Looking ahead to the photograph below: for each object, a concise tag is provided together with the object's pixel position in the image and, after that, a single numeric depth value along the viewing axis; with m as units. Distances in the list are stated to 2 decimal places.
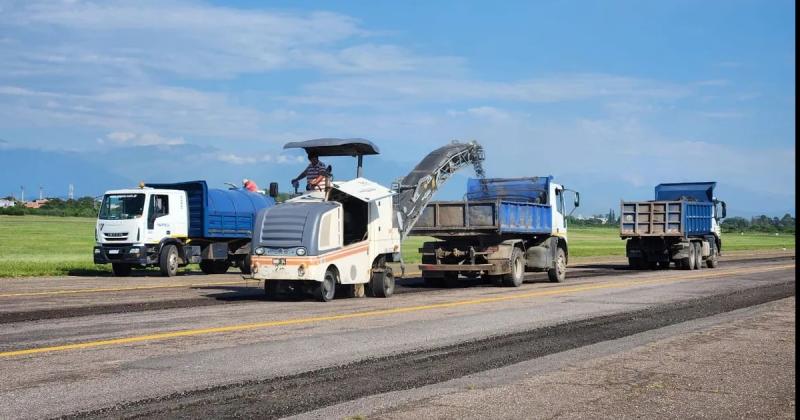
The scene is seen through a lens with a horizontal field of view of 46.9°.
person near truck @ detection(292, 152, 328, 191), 20.12
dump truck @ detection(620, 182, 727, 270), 35.34
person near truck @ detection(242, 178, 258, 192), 33.25
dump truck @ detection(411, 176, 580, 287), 24.08
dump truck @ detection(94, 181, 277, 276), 28.34
